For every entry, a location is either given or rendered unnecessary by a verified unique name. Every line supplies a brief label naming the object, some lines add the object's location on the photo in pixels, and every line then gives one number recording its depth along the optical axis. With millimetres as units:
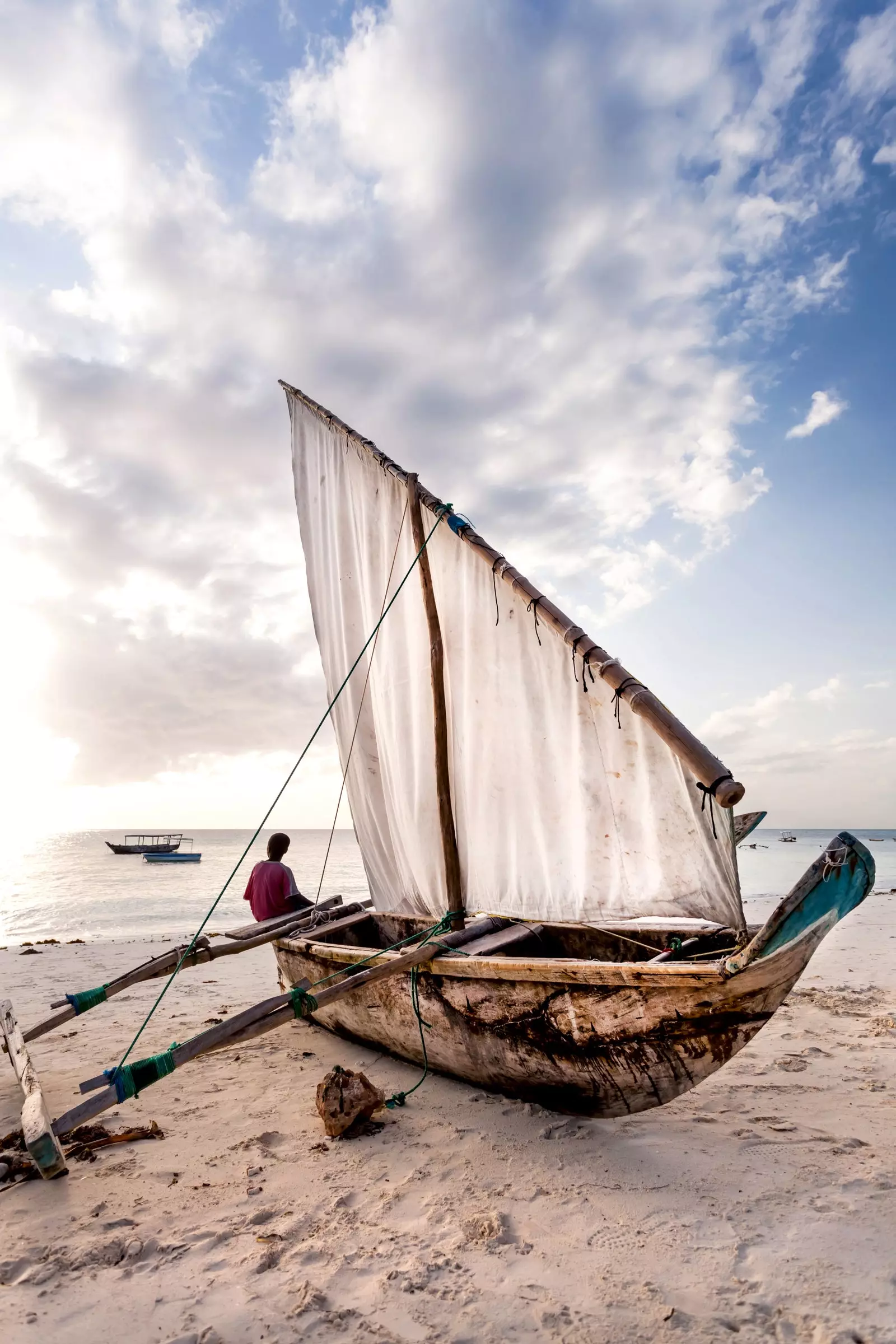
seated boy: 7812
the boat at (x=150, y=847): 58344
